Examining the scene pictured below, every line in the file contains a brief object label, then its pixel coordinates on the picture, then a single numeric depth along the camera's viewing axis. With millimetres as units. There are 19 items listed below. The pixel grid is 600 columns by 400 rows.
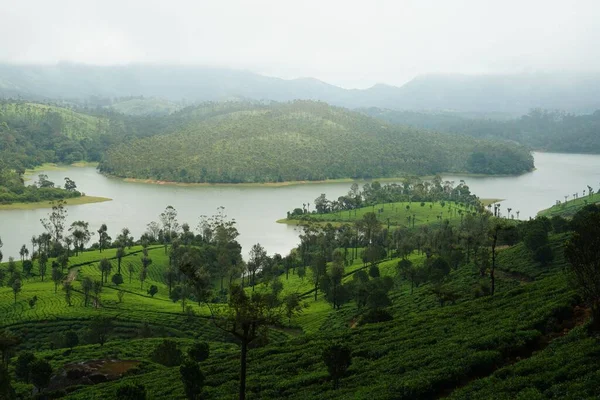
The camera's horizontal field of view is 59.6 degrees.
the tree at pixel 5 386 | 25719
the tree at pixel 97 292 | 60031
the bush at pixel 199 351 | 36406
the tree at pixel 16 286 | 59188
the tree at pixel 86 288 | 59947
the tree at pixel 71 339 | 44631
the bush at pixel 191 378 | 24578
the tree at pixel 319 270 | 65438
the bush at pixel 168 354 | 38031
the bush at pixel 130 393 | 23000
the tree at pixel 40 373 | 31453
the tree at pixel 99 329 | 45784
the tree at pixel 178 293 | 63525
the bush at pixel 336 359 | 23266
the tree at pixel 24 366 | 34438
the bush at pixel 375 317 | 42312
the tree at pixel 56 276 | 65188
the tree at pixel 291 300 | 48328
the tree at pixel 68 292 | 59500
